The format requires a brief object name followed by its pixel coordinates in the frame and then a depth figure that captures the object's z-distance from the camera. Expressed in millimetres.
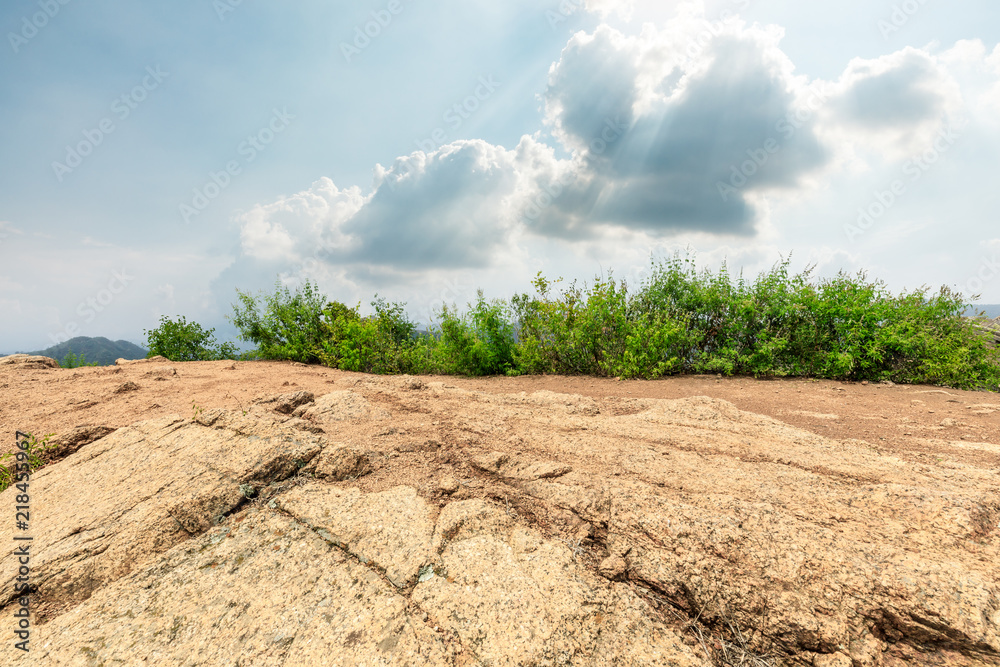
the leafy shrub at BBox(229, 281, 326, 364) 13345
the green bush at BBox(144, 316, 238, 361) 15000
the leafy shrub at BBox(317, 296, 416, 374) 12352
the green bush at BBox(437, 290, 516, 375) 11367
